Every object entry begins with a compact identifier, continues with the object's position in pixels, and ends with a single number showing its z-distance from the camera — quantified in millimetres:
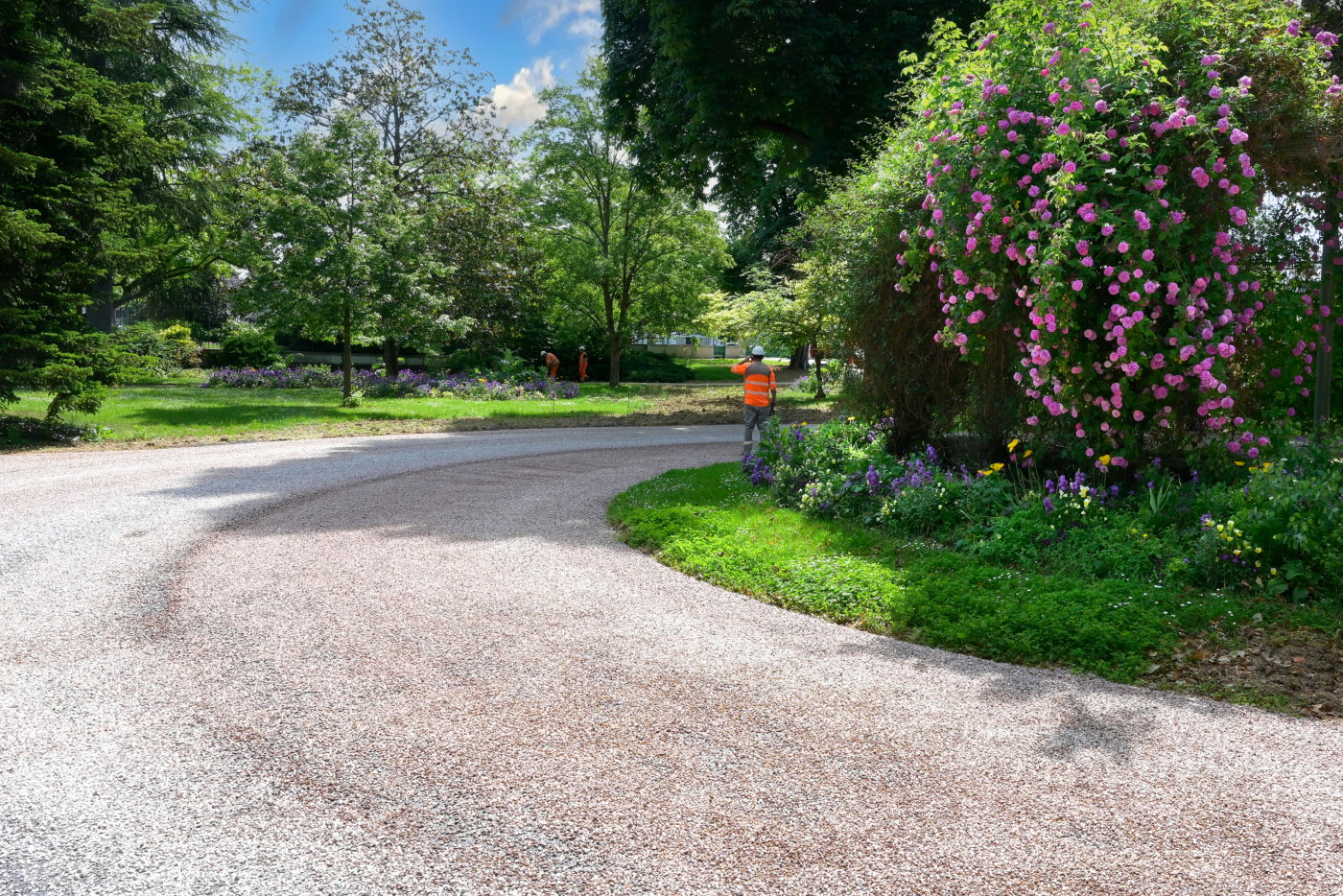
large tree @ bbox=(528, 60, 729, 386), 25656
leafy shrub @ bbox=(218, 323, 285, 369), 30328
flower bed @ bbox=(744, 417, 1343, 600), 5180
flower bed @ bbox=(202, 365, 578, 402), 22844
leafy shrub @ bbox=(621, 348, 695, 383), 34656
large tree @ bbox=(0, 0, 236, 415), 11906
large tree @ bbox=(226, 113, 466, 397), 17469
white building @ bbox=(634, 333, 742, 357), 59472
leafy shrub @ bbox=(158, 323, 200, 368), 28516
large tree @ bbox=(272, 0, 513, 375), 26875
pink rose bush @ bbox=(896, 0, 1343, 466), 6027
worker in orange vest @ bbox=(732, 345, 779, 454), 10883
